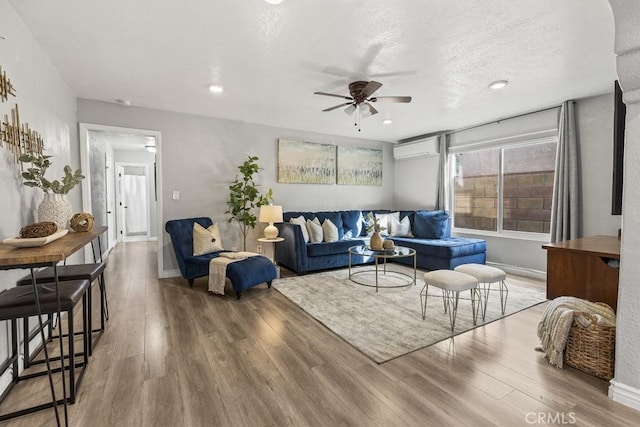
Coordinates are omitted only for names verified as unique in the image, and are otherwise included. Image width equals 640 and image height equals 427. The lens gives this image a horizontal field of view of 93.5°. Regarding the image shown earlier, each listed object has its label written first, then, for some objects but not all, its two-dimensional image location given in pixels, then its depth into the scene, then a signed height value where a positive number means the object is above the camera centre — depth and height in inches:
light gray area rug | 94.8 -42.5
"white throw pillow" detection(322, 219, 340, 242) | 191.5 -18.3
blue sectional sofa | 174.9 -25.0
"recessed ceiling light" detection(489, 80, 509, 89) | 128.4 +51.6
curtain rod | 166.1 +51.6
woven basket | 74.2 -37.5
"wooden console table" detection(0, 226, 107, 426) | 52.1 -9.0
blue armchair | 132.8 -28.5
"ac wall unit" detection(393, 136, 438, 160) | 224.1 +42.4
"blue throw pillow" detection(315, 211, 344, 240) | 205.2 -10.1
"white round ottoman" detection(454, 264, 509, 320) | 107.4 -25.7
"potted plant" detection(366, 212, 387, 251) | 154.5 -19.0
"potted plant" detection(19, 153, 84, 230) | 80.6 +2.8
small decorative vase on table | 154.5 -20.0
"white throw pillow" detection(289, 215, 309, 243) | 179.5 -12.3
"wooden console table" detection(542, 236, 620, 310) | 84.2 -20.3
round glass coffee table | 146.9 -41.1
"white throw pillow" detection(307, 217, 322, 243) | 186.8 -17.5
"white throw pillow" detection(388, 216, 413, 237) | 217.3 -18.1
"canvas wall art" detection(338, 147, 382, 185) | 236.5 +30.3
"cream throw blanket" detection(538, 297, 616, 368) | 78.0 -31.2
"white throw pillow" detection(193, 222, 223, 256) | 156.3 -19.2
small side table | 171.7 -21.4
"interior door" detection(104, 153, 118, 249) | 241.9 +3.5
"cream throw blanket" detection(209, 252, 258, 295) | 135.9 -31.1
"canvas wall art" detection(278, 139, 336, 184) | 209.0 +29.9
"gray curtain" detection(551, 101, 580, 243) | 153.6 +10.6
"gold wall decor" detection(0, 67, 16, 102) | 71.0 +28.8
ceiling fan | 118.4 +44.0
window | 174.0 +9.9
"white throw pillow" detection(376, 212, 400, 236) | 220.4 -12.6
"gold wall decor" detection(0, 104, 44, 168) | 73.4 +18.2
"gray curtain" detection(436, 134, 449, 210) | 220.7 +21.3
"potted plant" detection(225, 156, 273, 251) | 180.2 +3.5
